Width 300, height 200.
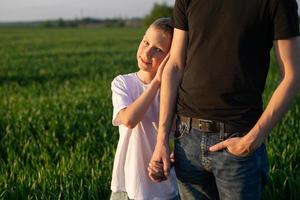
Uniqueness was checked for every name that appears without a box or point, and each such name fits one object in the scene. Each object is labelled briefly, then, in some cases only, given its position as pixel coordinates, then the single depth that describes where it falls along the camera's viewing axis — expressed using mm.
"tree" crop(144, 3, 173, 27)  98219
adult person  2260
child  2658
